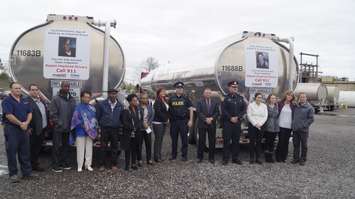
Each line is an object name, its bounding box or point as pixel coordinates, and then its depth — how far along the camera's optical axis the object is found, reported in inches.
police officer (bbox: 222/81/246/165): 291.6
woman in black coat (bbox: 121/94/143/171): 263.0
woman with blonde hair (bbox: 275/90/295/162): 308.0
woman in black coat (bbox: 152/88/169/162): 295.4
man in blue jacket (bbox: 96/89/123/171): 259.0
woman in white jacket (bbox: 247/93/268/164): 296.2
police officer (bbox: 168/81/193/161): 300.4
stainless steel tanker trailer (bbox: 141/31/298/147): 315.3
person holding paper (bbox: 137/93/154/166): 277.0
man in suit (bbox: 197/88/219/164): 297.3
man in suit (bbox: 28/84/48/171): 239.5
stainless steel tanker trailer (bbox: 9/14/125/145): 263.1
